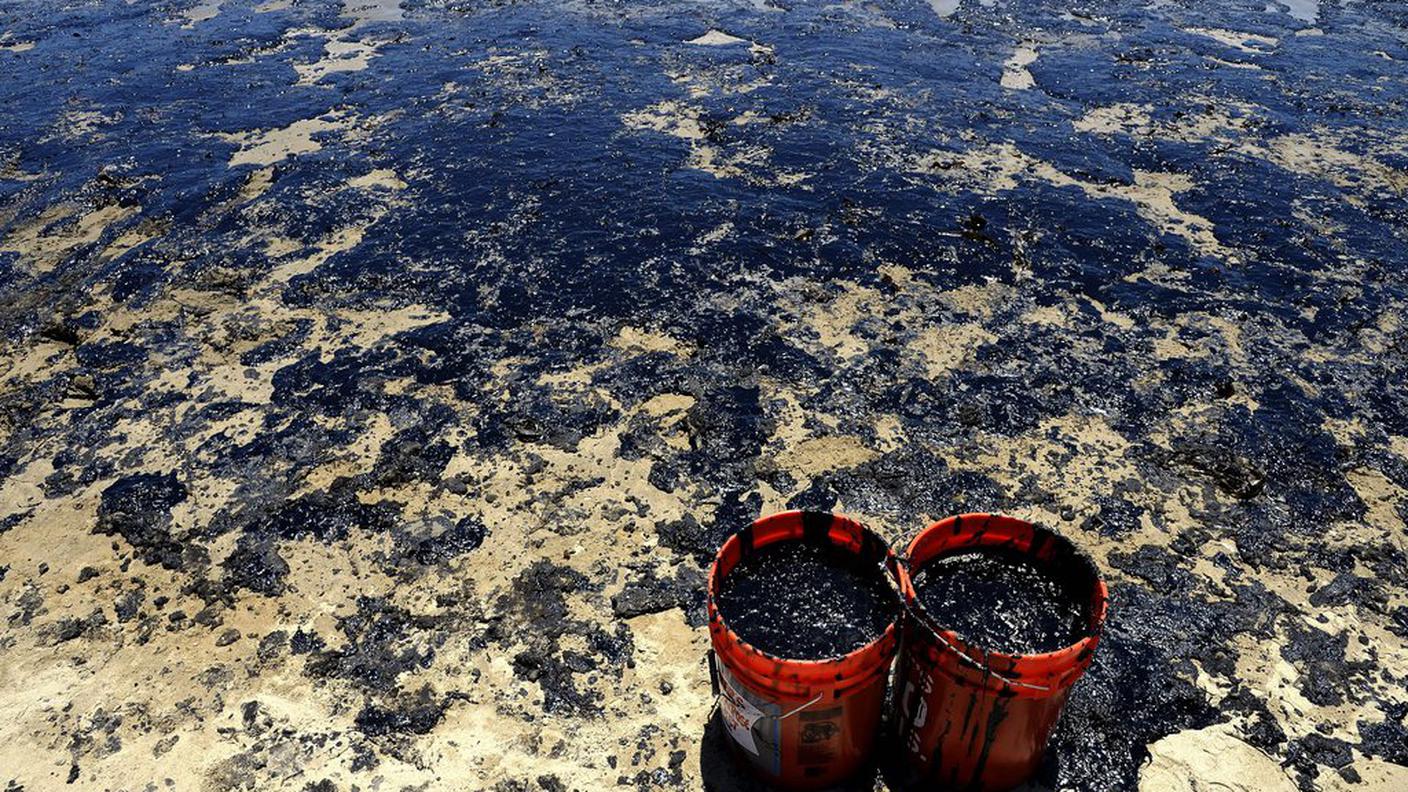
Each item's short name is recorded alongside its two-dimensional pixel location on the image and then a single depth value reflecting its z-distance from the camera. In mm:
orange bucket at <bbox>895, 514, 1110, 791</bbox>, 2848
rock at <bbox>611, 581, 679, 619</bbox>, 4336
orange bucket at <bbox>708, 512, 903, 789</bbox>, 2885
